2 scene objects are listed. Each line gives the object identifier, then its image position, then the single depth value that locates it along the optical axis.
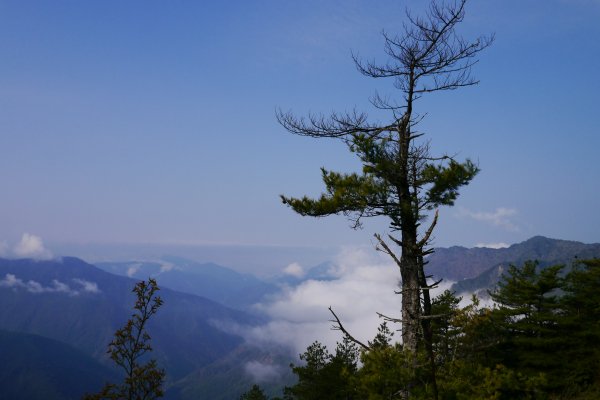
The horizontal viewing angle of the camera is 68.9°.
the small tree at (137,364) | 7.39
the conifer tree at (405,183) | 9.89
